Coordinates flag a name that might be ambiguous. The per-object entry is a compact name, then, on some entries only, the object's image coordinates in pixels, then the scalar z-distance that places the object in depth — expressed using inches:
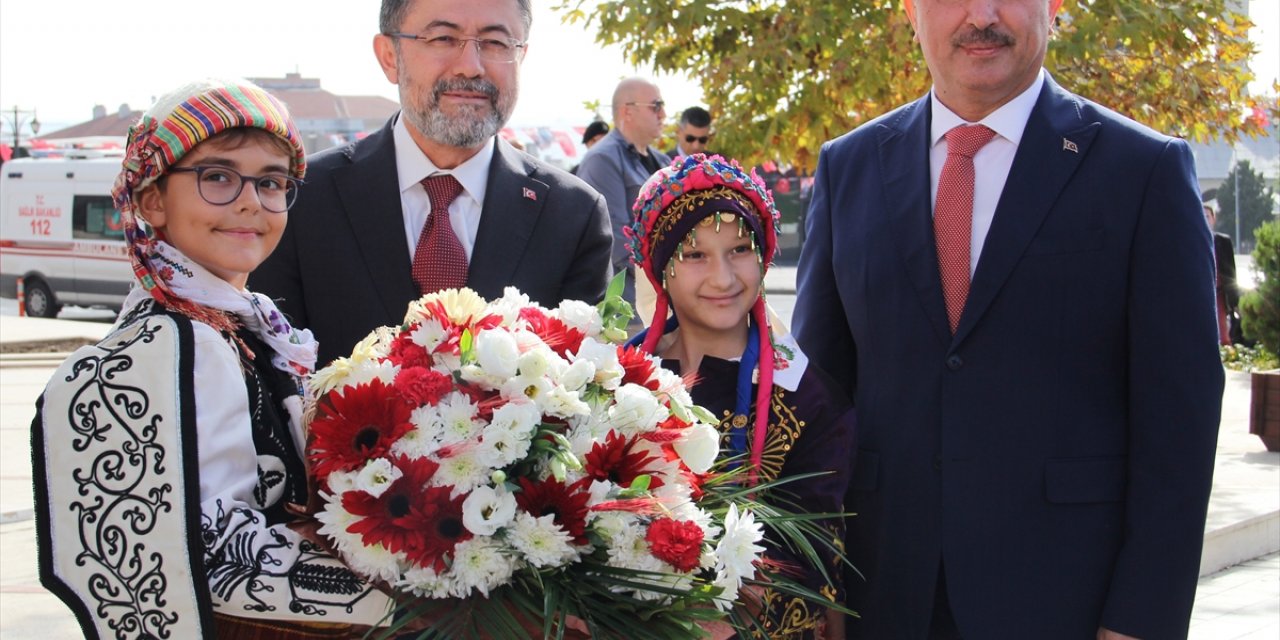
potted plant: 472.1
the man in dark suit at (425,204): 117.9
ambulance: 794.8
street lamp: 1171.9
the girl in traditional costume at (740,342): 106.5
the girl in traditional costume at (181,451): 80.5
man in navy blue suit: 100.0
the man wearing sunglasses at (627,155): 274.7
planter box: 346.6
